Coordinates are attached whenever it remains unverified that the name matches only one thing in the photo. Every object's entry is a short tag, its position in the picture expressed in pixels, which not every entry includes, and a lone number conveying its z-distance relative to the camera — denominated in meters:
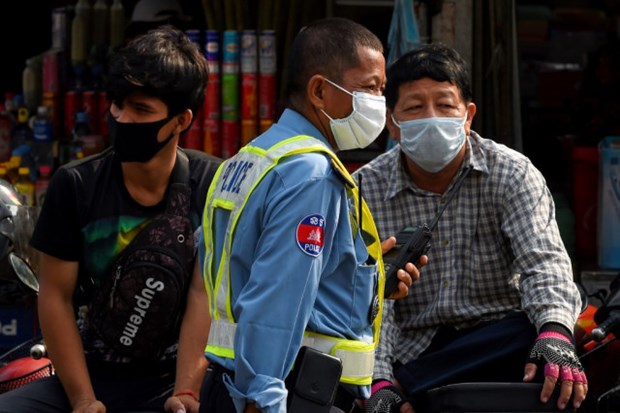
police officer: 5.30
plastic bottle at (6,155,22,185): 12.09
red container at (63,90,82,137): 12.44
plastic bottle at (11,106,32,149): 12.71
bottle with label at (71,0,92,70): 12.60
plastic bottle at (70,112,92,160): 12.16
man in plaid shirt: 7.08
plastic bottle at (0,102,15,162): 12.65
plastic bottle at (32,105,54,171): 12.34
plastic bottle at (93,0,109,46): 12.92
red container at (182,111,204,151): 11.73
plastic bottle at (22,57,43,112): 12.76
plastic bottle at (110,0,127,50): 12.88
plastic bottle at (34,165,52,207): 11.89
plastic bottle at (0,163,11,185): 12.14
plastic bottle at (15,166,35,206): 11.95
